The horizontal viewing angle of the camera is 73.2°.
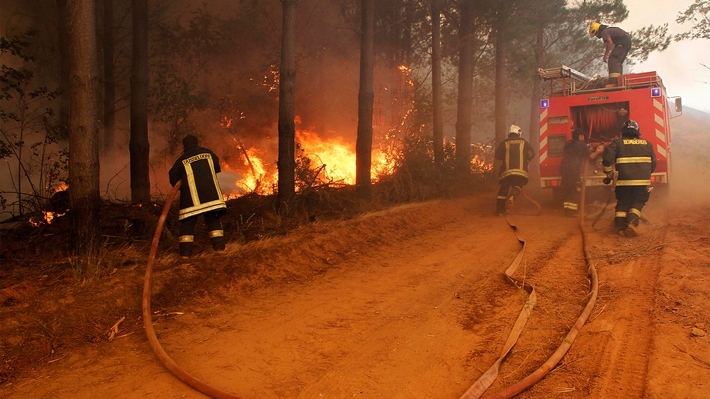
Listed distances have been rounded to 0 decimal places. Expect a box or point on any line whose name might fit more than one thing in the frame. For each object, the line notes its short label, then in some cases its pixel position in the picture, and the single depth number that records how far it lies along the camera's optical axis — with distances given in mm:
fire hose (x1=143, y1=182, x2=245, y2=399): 3410
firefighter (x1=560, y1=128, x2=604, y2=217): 10773
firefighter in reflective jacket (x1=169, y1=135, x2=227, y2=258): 6320
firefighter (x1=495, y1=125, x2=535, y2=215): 11188
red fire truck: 10438
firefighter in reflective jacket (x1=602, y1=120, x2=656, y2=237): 8086
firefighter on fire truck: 11359
